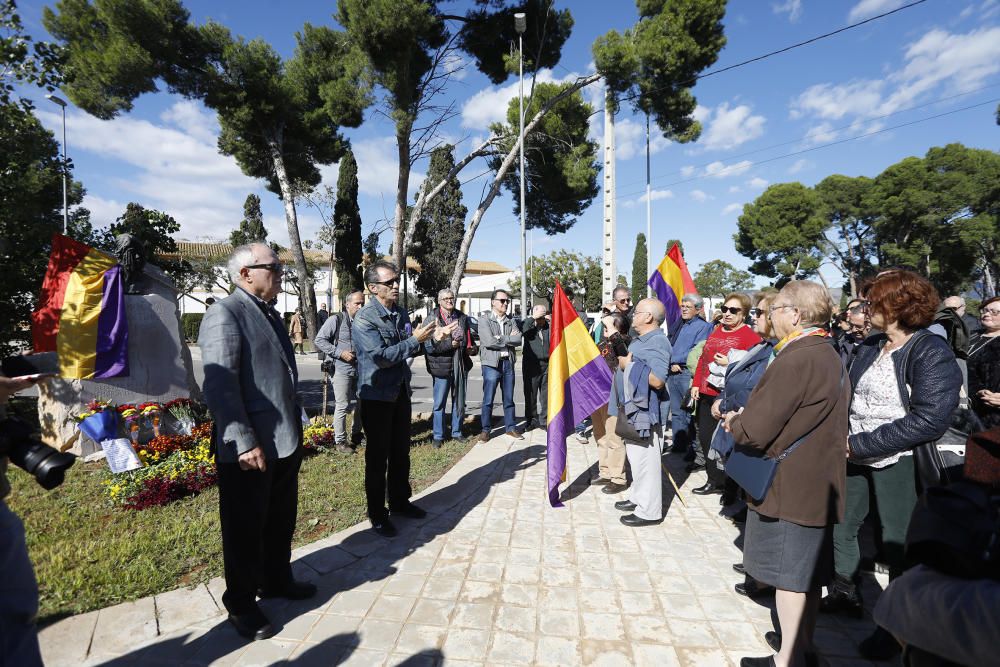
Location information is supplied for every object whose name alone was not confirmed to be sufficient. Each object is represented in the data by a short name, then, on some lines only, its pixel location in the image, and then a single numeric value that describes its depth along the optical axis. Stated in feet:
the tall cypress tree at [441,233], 111.24
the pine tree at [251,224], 129.43
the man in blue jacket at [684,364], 18.65
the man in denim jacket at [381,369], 11.92
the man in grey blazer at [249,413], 7.83
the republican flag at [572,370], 12.98
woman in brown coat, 6.93
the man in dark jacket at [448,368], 19.84
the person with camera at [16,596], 4.72
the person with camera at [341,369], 19.48
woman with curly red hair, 7.84
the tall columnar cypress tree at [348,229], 89.66
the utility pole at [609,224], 40.57
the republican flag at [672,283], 21.72
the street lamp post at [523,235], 37.65
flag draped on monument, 18.04
